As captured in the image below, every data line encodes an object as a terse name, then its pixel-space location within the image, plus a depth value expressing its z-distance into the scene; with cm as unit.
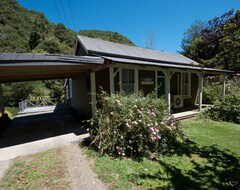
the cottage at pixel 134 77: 722
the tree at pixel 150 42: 2586
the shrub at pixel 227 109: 717
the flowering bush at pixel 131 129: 393
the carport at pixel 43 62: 413
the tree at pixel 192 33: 2608
